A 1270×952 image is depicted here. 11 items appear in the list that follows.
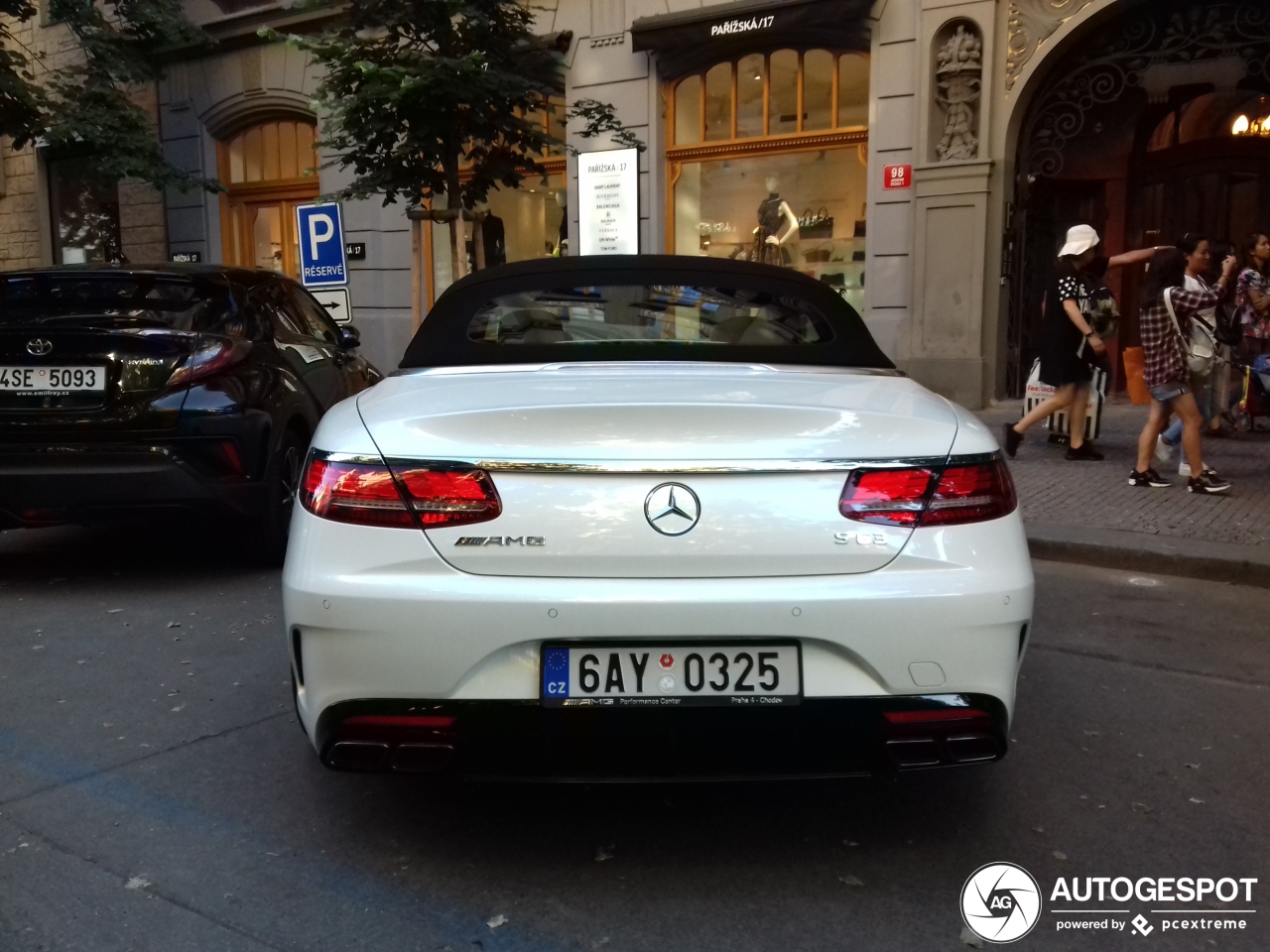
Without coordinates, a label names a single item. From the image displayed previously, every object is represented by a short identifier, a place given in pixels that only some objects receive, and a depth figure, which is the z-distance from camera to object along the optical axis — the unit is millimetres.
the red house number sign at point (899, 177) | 12836
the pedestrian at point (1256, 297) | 10656
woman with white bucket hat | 9273
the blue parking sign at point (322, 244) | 10336
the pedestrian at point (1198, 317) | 8297
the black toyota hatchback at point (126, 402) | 5633
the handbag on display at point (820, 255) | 13727
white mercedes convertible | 2631
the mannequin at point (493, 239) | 15953
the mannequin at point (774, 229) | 14023
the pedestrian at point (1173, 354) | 7680
